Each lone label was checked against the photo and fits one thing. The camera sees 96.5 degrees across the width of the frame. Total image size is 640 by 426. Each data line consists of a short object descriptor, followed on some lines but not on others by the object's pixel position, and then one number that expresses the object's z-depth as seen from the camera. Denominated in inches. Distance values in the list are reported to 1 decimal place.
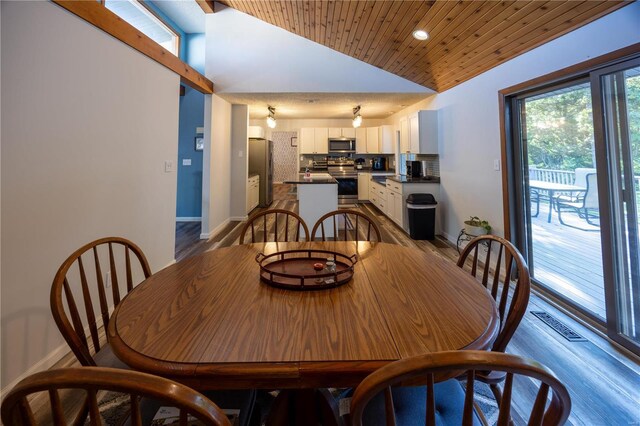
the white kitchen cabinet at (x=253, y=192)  238.4
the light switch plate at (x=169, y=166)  119.5
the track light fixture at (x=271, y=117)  222.2
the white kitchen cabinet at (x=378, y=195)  237.2
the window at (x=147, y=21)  125.9
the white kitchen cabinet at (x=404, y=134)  200.6
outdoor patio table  91.7
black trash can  171.2
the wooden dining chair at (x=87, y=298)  37.9
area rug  53.0
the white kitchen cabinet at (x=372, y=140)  295.1
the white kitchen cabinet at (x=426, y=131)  177.0
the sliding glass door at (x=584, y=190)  73.4
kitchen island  171.0
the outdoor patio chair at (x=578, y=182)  86.1
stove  296.0
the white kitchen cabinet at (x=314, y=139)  303.6
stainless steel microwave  303.3
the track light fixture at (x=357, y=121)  219.8
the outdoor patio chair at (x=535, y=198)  107.3
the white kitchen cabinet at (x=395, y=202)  191.8
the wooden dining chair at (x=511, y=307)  40.1
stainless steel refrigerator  266.4
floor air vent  77.0
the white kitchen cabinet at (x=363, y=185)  295.3
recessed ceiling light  121.7
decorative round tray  43.4
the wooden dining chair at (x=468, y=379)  19.6
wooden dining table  26.6
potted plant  126.5
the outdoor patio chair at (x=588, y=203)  82.5
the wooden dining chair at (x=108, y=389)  17.6
